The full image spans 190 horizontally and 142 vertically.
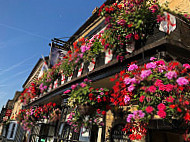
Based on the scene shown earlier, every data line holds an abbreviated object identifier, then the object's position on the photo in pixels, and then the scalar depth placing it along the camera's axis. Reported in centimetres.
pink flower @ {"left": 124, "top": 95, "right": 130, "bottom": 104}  271
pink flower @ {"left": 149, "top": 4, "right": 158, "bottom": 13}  327
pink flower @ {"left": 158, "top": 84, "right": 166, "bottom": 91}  228
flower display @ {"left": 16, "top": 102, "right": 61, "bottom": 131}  747
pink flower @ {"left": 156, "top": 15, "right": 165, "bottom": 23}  316
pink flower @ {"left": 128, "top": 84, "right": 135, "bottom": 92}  256
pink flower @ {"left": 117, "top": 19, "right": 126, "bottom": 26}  345
